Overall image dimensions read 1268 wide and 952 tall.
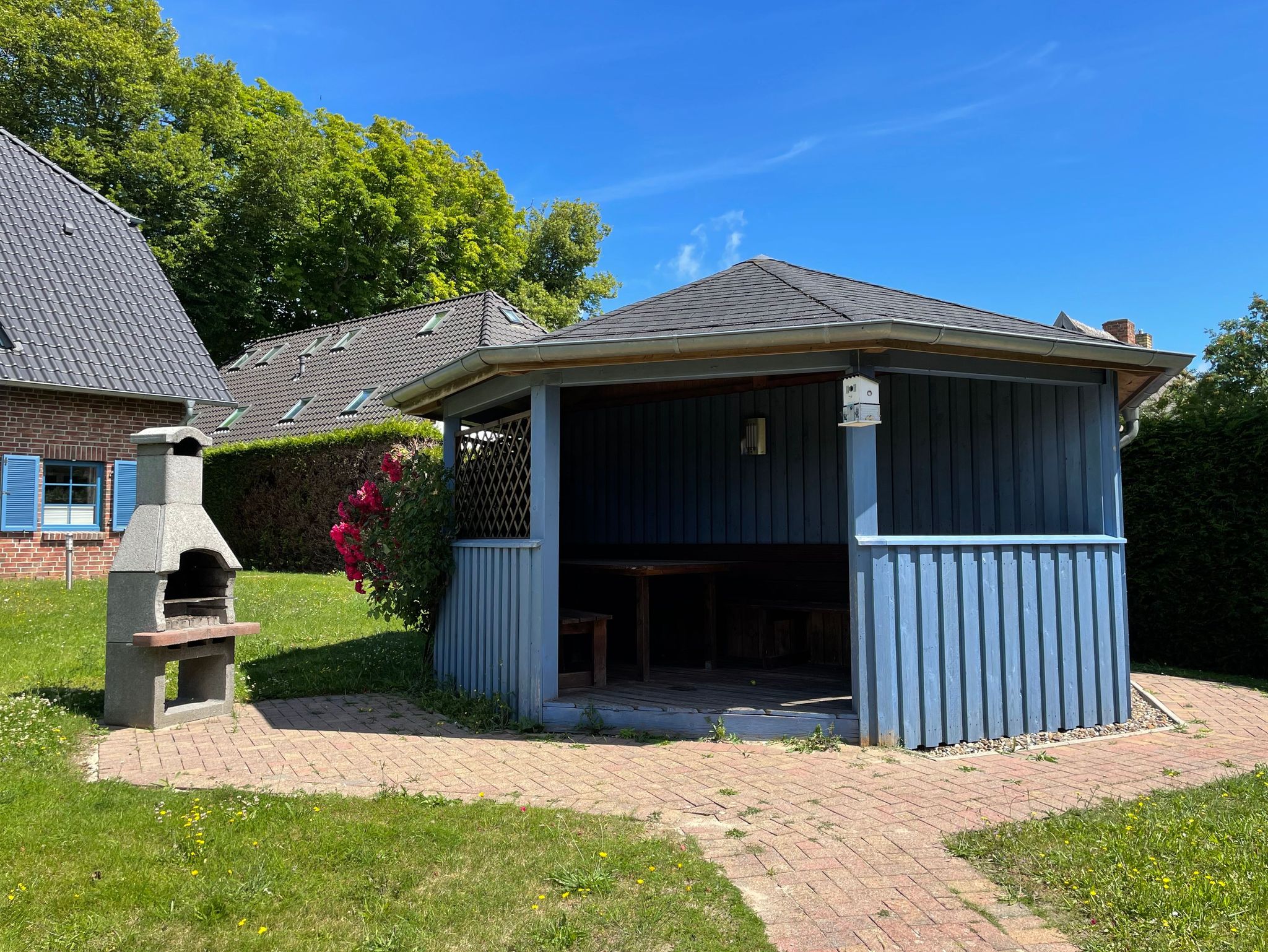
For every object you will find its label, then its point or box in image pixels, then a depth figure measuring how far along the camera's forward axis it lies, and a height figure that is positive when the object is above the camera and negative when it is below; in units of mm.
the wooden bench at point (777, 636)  7266 -904
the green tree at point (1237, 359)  21656 +4475
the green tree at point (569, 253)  33906 +10990
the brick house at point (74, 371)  12211 +2476
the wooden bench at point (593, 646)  6312 -821
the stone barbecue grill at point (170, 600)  5688 -438
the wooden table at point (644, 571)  6410 -283
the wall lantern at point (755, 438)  7812 +852
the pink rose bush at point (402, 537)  6781 -14
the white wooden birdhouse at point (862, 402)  5113 +759
